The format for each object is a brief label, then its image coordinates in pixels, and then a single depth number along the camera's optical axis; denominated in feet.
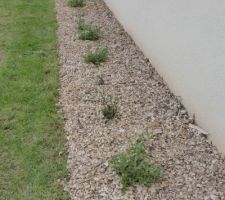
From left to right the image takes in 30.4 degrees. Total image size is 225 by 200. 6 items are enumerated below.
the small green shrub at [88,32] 20.30
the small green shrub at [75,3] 25.54
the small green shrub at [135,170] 11.12
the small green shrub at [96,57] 17.93
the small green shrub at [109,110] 14.03
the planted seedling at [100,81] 16.22
